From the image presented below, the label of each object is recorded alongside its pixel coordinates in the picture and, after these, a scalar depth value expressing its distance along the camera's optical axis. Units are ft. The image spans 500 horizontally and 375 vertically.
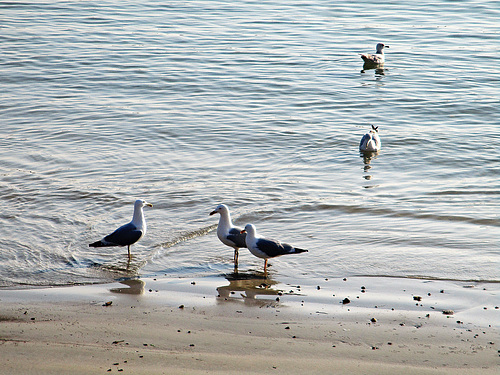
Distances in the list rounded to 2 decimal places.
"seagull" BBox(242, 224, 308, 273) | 56.54
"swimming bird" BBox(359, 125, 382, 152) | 91.71
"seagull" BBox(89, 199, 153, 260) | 58.13
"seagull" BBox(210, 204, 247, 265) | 58.59
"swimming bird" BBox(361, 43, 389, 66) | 144.87
